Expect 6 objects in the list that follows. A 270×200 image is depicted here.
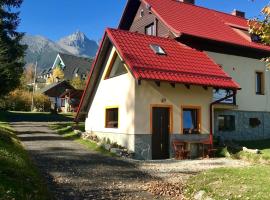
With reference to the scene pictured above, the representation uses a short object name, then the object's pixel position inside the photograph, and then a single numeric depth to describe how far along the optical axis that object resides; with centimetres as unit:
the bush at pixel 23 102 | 5309
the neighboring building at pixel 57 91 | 6861
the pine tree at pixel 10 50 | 2397
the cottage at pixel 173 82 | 1714
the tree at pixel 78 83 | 7043
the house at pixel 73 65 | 8831
